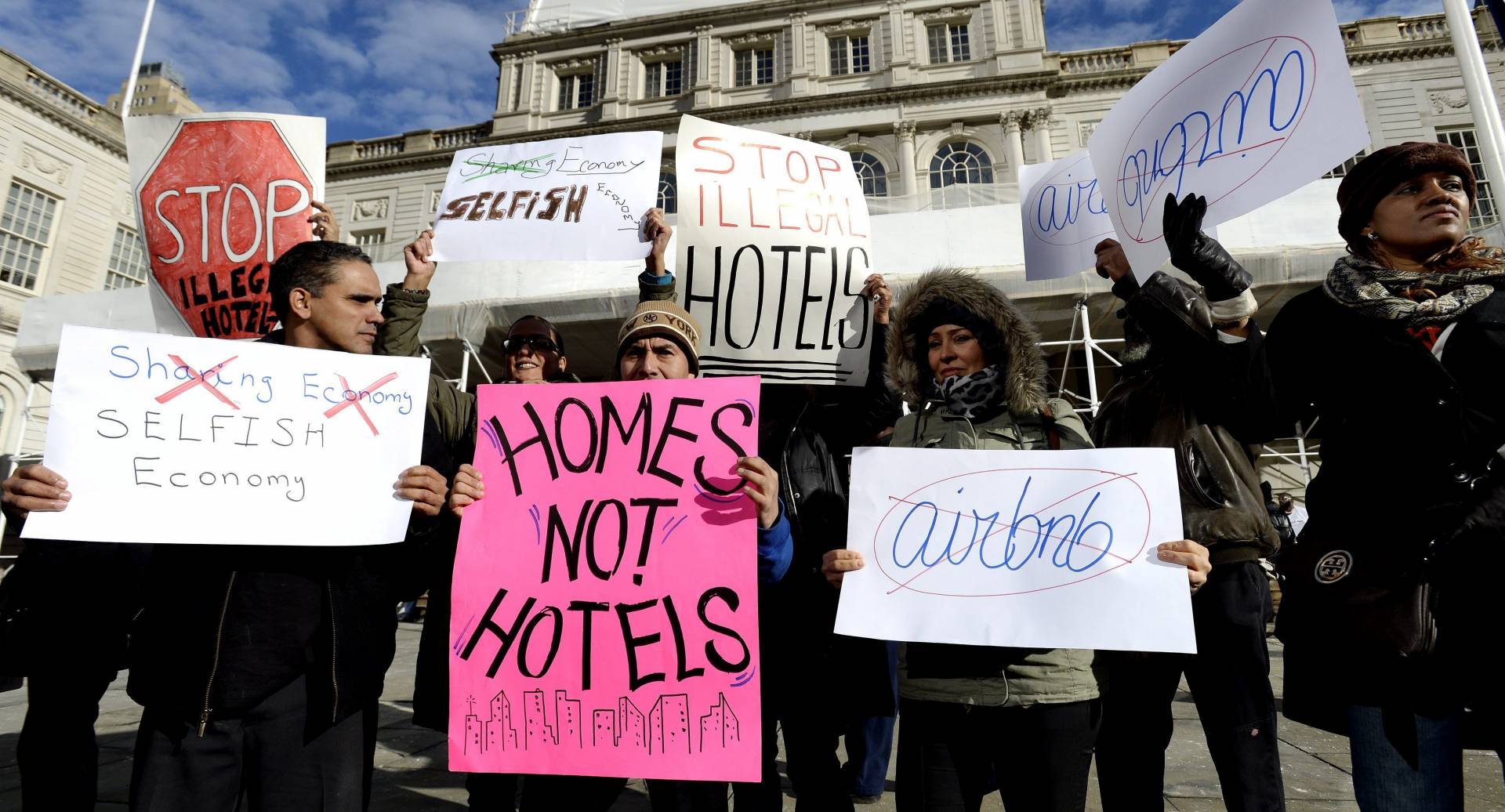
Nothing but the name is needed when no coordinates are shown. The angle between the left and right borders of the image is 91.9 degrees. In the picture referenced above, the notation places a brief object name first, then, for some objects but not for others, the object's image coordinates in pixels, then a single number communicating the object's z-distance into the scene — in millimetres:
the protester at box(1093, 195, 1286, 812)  1861
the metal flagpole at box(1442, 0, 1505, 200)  3996
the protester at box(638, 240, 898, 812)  2023
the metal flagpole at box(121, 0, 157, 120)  8594
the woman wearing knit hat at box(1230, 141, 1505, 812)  1340
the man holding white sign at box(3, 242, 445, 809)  1380
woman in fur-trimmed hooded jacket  1575
